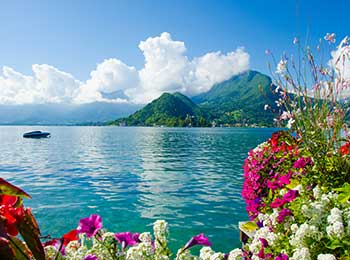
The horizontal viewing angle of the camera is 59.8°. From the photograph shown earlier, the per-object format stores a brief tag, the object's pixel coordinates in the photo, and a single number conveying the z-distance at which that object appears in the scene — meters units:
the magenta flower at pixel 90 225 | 1.99
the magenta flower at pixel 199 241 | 2.26
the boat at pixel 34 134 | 76.31
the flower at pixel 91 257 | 1.70
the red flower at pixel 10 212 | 1.07
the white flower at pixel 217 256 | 2.18
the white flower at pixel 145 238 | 2.27
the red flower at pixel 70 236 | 1.49
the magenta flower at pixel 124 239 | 2.19
